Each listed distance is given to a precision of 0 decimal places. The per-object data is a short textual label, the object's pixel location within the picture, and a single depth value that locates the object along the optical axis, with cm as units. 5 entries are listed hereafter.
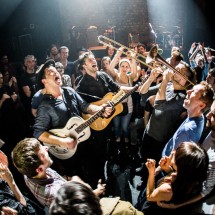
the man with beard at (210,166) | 178
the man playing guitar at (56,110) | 284
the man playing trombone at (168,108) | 292
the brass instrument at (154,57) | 334
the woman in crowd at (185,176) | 167
